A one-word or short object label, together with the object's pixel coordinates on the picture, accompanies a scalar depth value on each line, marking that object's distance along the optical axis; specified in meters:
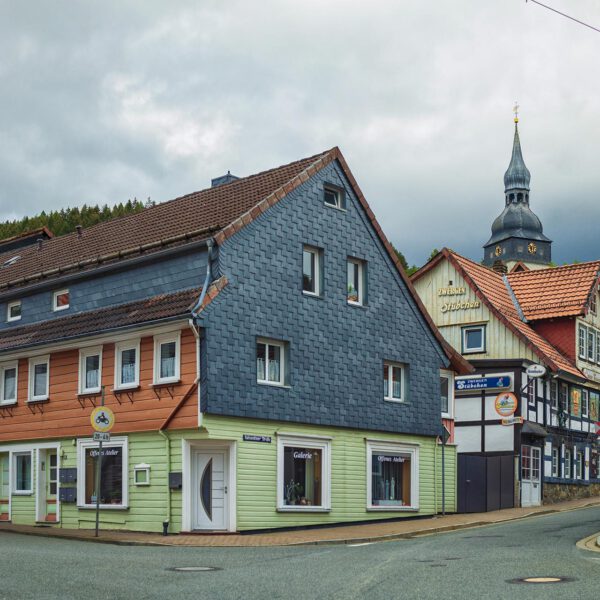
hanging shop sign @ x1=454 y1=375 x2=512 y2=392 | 40.59
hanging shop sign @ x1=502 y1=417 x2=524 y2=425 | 37.03
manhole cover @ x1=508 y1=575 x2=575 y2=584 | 14.29
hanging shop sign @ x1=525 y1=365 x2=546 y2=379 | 37.59
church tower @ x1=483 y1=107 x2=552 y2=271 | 137.00
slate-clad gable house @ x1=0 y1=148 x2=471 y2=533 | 26.77
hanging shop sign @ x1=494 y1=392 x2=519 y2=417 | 37.12
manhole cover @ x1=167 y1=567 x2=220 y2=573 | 16.65
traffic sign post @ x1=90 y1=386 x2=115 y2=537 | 24.33
